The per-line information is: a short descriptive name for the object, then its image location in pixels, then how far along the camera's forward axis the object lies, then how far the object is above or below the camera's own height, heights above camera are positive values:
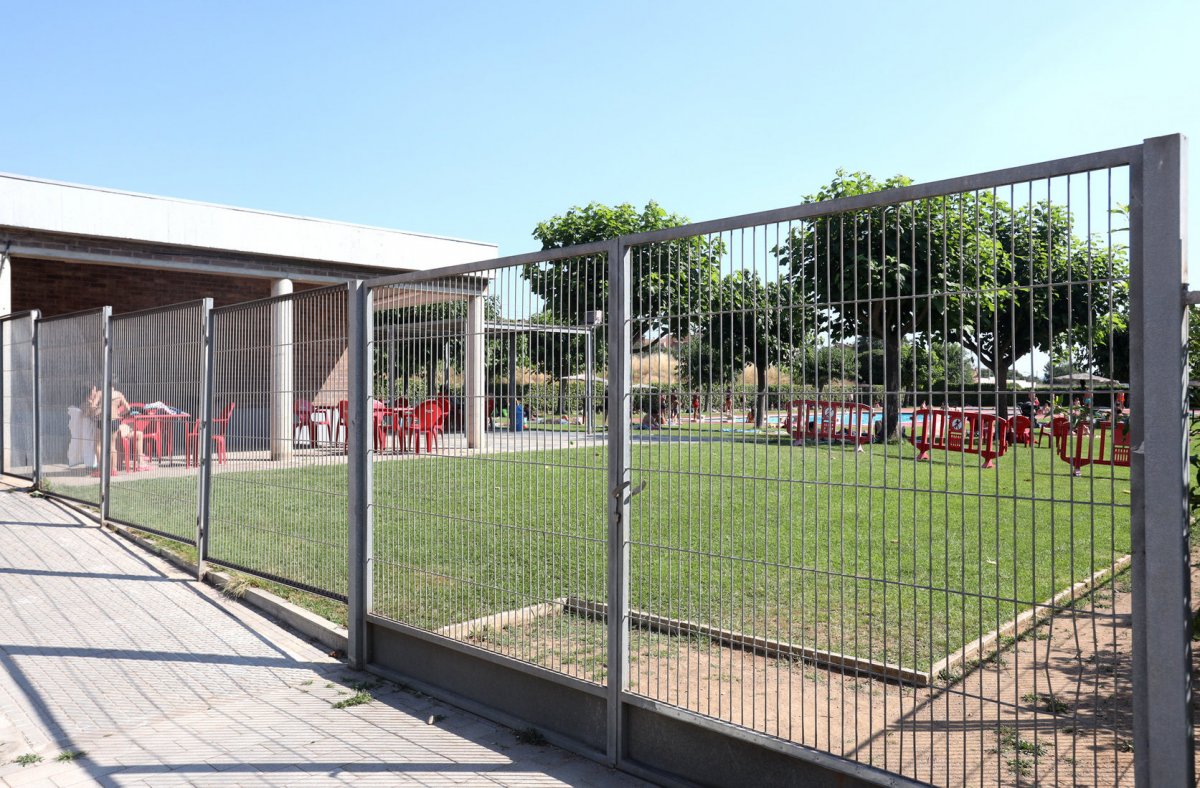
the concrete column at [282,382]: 6.20 +0.05
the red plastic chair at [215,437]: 7.05 -0.41
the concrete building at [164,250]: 14.07 +2.51
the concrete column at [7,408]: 12.66 -0.30
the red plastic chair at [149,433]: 8.36 -0.43
